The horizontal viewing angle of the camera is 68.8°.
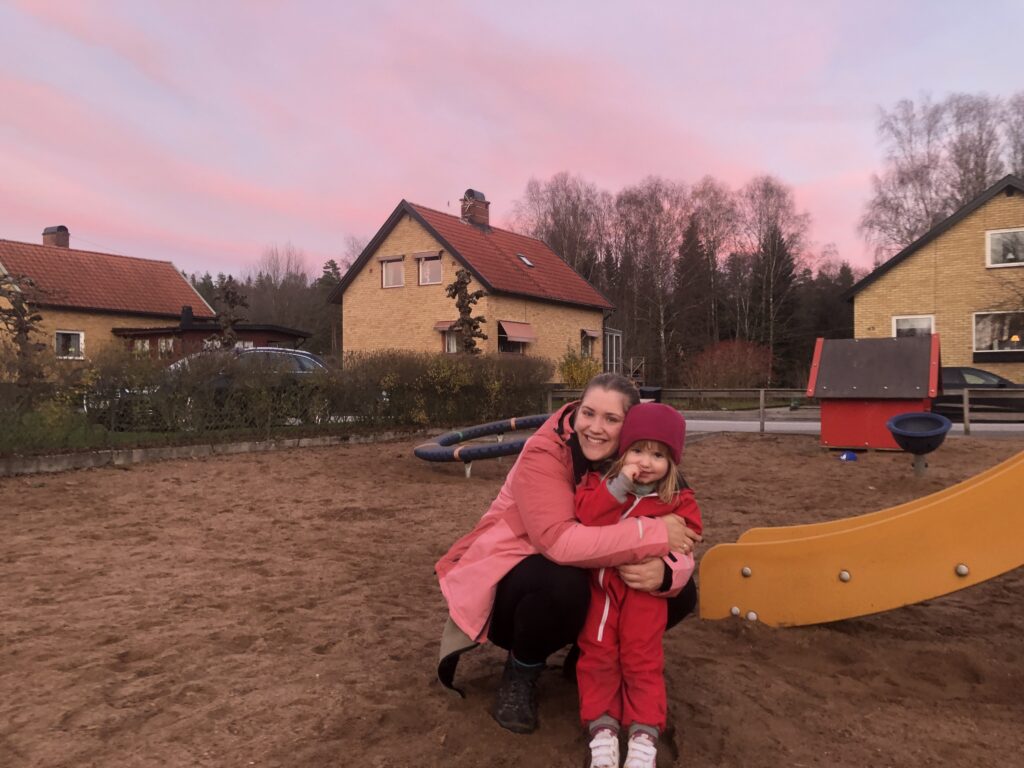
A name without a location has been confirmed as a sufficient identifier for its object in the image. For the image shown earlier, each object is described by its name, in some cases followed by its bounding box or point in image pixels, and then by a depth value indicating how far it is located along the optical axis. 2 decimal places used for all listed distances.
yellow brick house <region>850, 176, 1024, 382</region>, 23.53
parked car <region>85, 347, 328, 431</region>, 10.26
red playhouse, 10.02
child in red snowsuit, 2.27
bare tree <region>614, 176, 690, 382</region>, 48.12
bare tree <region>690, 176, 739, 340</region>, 48.19
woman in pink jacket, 2.35
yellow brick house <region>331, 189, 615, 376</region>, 27.39
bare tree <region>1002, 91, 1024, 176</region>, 36.25
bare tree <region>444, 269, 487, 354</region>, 20.36
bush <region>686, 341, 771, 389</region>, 28.41
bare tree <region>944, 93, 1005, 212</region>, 36.53
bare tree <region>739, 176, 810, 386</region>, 46.50
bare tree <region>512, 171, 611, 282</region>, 50.69
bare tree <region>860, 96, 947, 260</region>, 37.56
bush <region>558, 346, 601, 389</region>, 24.25
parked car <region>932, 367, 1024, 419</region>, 13.01
